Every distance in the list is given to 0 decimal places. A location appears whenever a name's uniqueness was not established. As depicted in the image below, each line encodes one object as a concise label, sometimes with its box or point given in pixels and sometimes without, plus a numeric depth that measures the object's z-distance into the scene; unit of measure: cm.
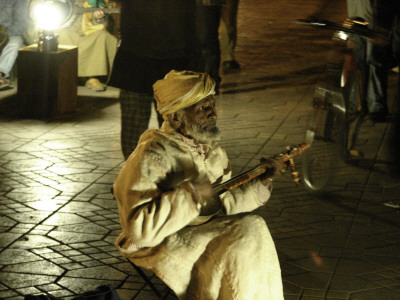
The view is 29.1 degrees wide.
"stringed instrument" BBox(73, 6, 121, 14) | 862
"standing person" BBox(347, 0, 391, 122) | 852
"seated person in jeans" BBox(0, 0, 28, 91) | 1052
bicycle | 626
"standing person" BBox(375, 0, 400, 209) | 789
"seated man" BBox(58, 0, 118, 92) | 1081
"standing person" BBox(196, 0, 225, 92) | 934
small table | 882
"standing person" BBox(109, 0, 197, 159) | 579
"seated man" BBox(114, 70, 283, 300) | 326
